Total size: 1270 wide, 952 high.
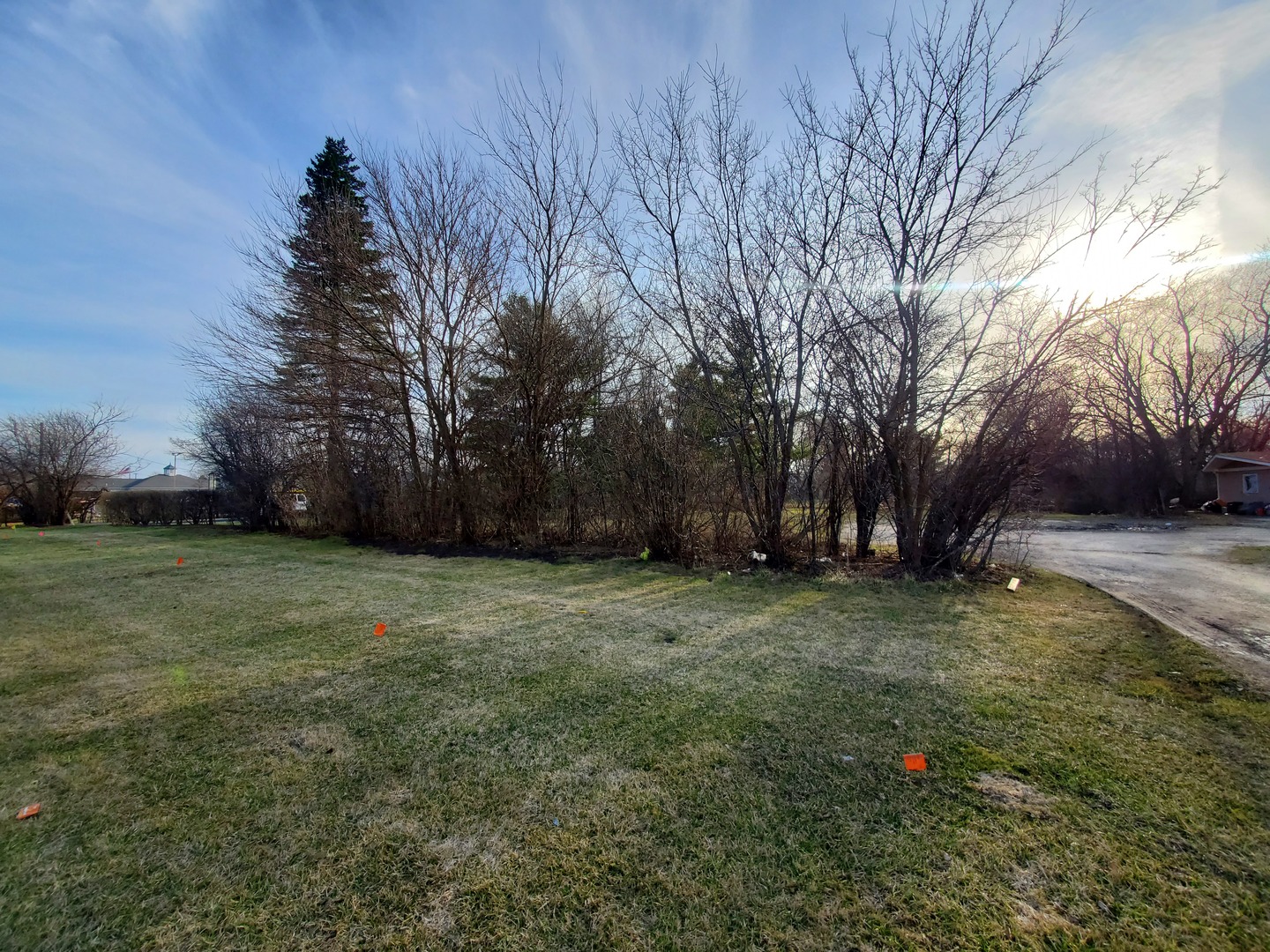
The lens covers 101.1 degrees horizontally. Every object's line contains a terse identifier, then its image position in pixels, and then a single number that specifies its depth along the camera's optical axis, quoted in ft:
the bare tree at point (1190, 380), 54.80
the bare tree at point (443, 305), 32.22
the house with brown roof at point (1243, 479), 59.82
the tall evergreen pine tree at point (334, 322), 31.65
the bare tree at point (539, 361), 30.35
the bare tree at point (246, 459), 48.62
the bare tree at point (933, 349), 18.75
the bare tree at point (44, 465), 65.57
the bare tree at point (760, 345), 22.24
